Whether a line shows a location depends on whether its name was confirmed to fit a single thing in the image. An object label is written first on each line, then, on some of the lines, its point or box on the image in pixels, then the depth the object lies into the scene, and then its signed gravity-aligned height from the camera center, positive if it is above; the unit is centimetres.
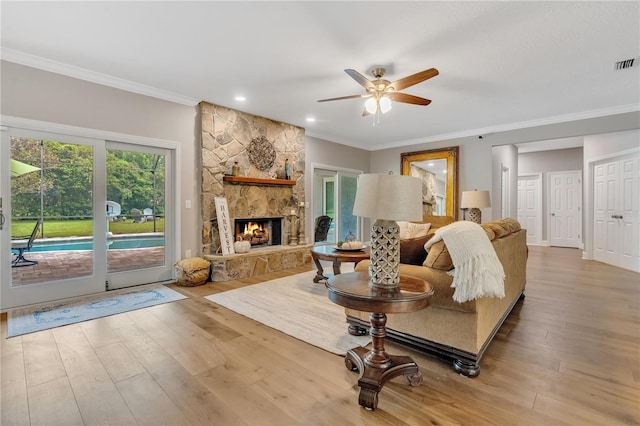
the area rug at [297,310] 251 -108
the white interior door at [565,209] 794 -3
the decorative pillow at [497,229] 245 -18
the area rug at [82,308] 278 -106
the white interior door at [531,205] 844 +9
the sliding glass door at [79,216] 316 -6
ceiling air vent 318 +159
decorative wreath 519 +103
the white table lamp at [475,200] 499 +14
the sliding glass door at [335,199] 678 +25
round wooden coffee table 367 -59
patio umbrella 314 +47
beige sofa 196 -82
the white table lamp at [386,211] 168 -1
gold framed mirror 643 +77
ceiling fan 298 +131
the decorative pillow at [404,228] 443 -29
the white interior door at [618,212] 520 -9
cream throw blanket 175 -35
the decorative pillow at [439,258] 203 -35
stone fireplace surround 455 +41
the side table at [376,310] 160 -55
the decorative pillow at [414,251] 237 -34
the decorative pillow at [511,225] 291 -17
